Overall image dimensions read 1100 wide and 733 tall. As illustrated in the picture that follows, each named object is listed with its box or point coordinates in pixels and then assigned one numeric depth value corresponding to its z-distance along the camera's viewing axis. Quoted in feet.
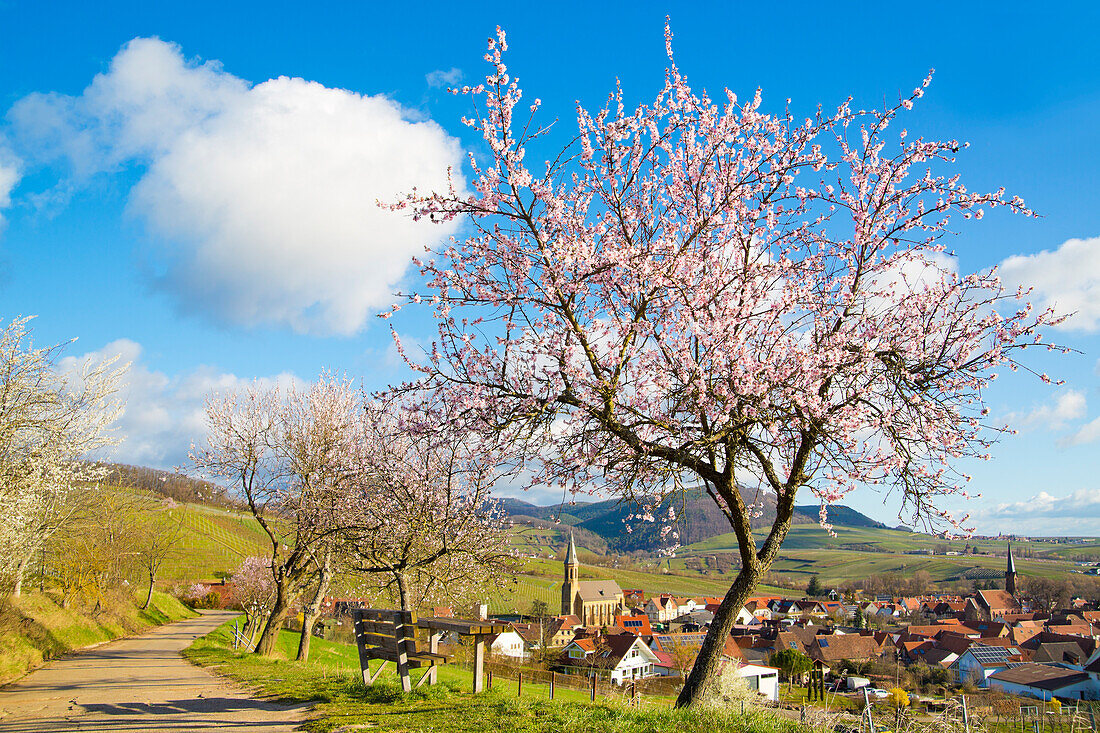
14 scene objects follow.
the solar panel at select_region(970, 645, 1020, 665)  183.62
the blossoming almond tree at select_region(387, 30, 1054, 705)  23.25
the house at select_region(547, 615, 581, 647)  229.86
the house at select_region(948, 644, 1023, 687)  173.78
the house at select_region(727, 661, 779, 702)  125.08
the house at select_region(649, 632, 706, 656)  204.16
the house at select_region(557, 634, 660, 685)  150.92
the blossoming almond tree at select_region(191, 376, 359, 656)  56.59
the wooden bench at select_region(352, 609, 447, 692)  29.66
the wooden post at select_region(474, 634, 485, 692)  28.76
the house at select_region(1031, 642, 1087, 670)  184.24
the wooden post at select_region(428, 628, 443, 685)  30.66
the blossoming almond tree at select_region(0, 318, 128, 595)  38.09
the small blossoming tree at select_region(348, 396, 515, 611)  45.44
